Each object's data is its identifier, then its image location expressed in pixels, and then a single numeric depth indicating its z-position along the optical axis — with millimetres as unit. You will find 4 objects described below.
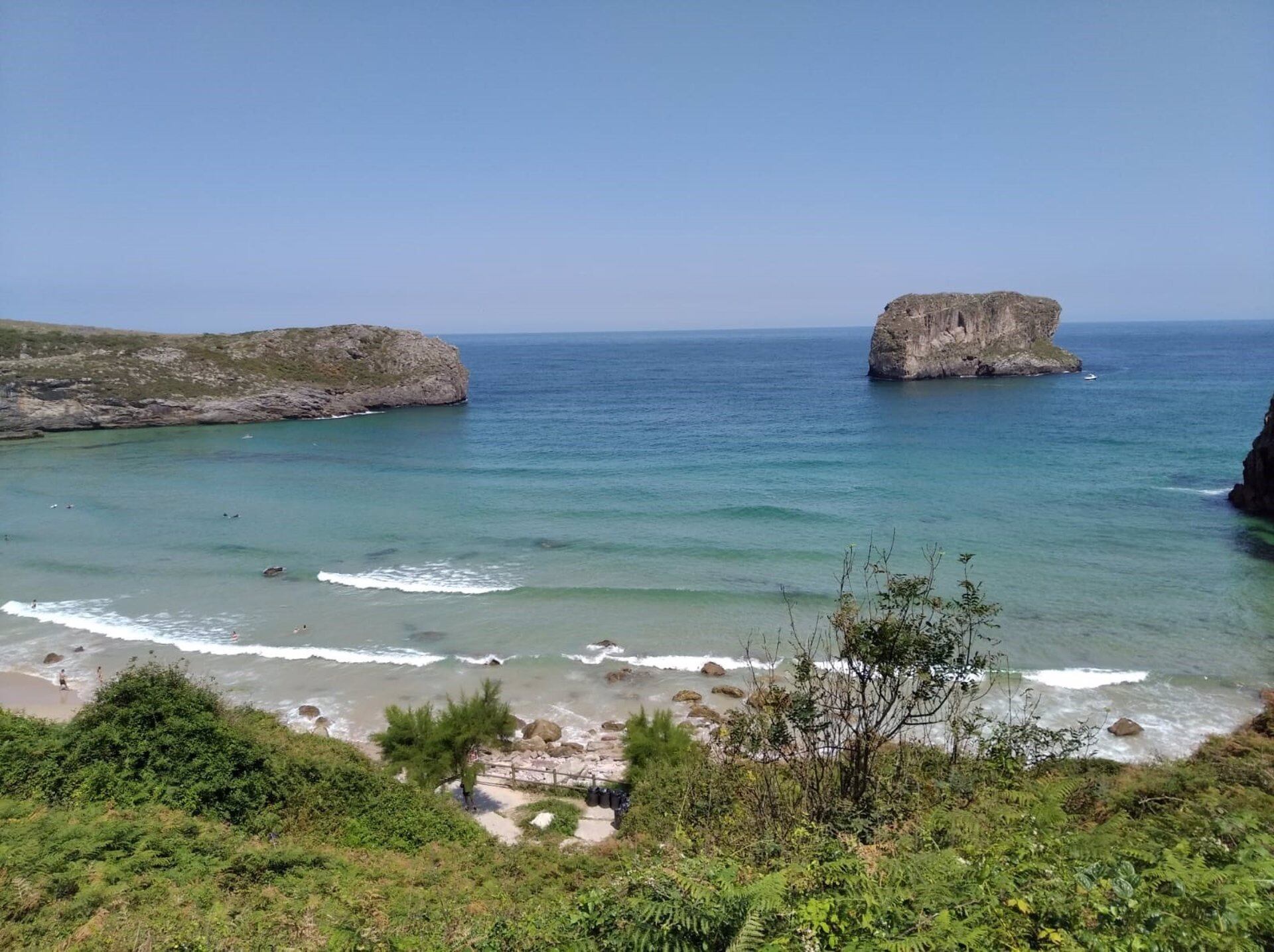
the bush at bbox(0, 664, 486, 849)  14750
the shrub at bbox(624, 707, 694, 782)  18011
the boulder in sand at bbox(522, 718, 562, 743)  21984
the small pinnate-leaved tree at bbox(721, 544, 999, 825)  11812
